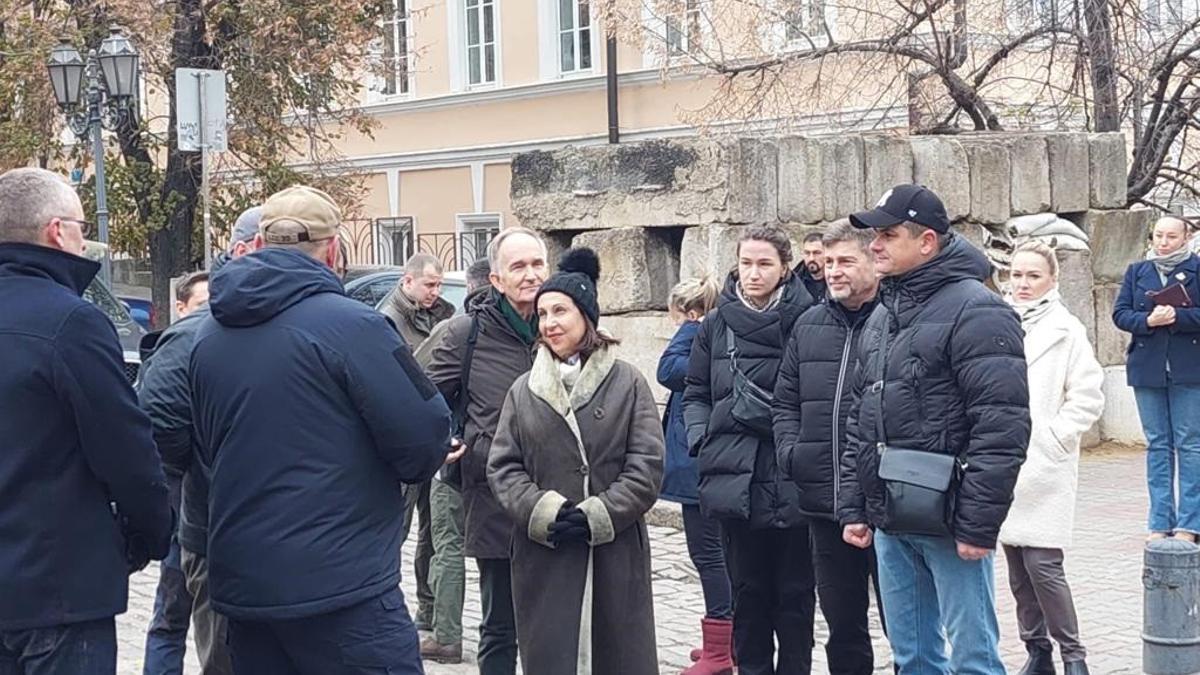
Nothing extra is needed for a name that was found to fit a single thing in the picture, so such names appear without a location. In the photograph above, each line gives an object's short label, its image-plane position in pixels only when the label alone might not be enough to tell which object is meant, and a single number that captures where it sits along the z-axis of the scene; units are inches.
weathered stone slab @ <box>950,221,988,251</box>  479.5
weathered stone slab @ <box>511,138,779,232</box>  427.5
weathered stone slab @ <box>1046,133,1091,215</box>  504.4
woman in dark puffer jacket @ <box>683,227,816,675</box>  243.1
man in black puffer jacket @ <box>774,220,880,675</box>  228.1
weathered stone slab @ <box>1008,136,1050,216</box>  490.6
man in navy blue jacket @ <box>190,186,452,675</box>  170.1
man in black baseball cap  197.8
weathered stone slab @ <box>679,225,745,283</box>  424.5
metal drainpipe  951.6
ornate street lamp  725.9
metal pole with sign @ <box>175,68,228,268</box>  500.4
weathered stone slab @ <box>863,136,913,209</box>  455.2
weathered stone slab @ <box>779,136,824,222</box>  436.5
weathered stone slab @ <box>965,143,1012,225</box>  481.1
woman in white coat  250.7
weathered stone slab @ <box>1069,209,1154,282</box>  519.5
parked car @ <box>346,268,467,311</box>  553.6
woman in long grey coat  218.4
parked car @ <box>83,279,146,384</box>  555.8
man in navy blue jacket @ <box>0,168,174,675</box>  171.3
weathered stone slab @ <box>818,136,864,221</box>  445.7
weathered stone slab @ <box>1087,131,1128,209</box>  516.1
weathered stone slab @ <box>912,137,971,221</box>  471.2
